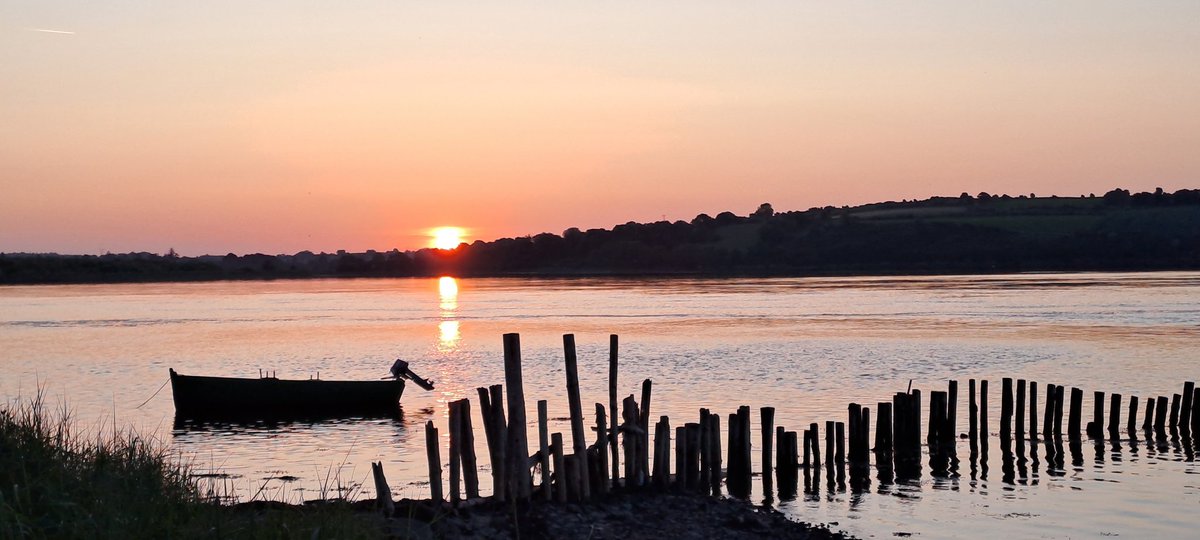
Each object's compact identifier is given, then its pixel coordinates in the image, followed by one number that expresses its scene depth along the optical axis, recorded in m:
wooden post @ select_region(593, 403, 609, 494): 15.95
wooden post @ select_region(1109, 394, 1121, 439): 27.56
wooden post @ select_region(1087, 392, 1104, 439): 27.14
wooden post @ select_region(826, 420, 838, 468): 22.55
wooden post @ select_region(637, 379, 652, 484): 16.64
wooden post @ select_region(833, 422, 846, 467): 22.38
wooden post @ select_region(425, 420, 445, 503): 14.10
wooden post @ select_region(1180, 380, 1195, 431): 27.70
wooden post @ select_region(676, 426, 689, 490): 17.53
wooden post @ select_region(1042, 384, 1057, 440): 26.83
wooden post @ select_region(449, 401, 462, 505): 14.29
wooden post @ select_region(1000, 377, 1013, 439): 26.72
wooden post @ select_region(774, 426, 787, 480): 21.34
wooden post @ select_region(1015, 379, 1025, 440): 26.89
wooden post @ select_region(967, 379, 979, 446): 25.70
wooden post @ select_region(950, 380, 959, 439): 25.57
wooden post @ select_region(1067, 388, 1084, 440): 27.02
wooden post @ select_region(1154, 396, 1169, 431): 27.64
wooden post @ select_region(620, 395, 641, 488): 16.45
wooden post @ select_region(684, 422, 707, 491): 17.64
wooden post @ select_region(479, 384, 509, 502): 14.45
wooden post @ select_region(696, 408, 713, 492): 18.02
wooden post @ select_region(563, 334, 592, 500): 15.52
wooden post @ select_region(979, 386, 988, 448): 25.62
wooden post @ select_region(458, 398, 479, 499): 14.67
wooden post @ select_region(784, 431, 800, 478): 21.41
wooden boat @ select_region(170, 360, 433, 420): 35.41
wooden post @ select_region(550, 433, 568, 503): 15.10
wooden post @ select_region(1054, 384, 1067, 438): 26.86
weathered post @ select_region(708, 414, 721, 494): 18.08
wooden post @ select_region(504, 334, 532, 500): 14.49
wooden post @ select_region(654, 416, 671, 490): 17.00
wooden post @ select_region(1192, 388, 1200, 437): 27.69
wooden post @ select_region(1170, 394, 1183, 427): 27.80
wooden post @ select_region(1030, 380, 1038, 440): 27.00
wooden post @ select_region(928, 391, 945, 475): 25.20
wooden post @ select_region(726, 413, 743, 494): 19.77
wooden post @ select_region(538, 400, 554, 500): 14.96
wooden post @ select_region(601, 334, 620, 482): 16.34
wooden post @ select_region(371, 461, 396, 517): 13.43
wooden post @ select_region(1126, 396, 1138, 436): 27.78
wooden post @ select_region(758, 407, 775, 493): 21.14
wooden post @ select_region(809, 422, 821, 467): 22.45
